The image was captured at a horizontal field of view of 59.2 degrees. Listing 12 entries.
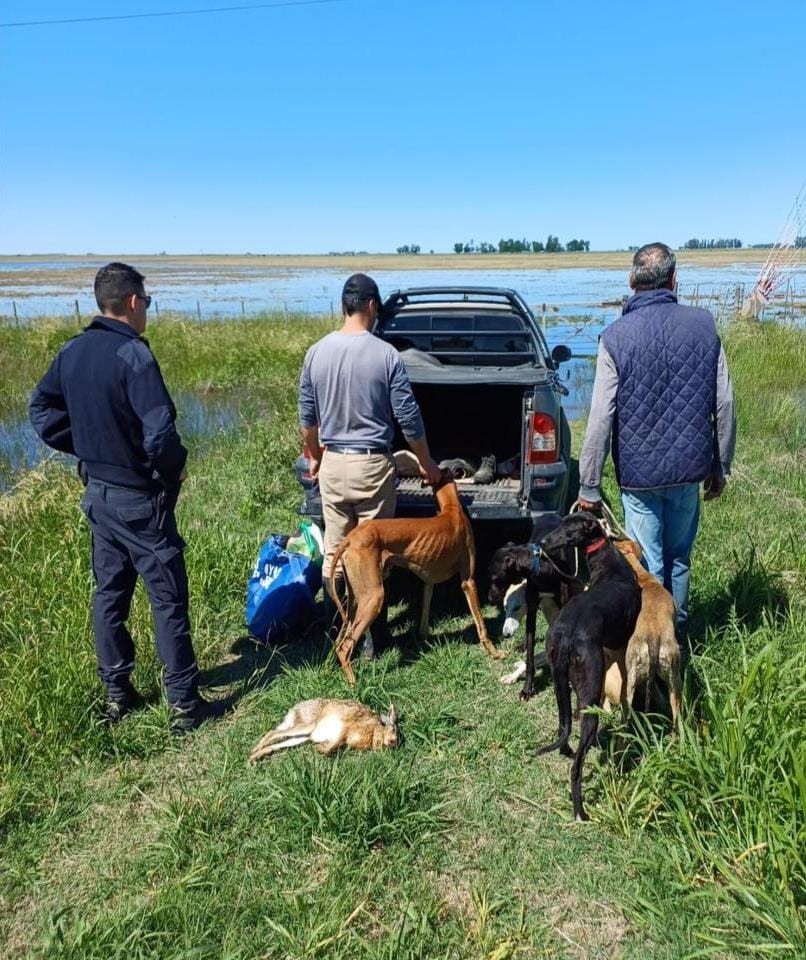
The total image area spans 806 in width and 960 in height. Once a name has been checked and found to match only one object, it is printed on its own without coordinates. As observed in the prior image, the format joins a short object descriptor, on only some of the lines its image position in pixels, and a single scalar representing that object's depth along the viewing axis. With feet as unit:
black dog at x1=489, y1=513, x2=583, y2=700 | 10.30
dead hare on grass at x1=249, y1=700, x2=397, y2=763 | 10.00
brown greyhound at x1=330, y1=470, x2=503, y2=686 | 11.78
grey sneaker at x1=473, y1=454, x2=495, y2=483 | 16.58
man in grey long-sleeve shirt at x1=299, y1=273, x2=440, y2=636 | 11.46
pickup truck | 13.92
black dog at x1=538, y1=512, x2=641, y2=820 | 8.48
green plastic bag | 14.48
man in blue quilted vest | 10.12
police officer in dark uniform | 9.86
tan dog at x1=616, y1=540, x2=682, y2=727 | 9.10
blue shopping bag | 13.25
